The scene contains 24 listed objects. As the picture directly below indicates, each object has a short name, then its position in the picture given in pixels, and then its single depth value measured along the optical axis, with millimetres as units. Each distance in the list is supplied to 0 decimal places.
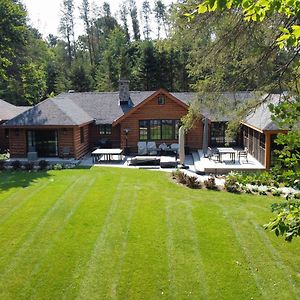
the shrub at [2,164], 19100
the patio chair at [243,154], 21195
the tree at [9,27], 24156
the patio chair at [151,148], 22984
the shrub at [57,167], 19078
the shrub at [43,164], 19089
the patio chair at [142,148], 23172
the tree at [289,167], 3623
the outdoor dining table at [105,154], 21125
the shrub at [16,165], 19078
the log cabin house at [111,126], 21375
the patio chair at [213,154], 20425
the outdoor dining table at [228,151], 19578
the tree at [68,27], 63938
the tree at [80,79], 48281
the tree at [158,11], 59962
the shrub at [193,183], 15352
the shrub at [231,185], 14773
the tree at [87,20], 63219
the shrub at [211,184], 15180
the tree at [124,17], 61469
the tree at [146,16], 62534
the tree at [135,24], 61094
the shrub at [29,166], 18859
